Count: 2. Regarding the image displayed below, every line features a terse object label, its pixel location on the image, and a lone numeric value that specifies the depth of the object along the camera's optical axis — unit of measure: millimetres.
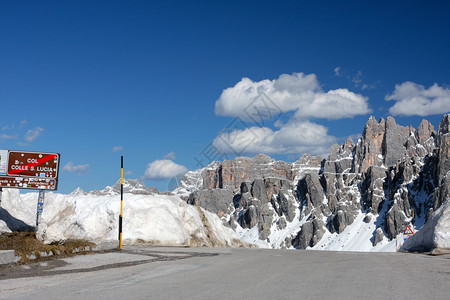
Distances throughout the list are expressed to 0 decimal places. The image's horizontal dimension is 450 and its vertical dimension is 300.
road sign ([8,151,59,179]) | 26375
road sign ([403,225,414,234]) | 29875
